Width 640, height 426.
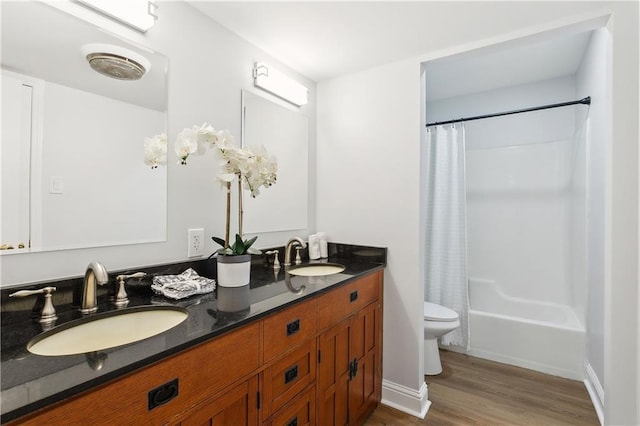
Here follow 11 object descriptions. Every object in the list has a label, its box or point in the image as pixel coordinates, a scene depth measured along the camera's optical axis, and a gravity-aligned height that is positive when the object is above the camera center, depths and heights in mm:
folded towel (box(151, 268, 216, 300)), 1245 -298
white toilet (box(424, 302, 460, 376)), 2320 -828
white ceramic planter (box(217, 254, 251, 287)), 1406 -258
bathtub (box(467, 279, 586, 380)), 2369 -950
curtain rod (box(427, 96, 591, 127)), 2249 +812
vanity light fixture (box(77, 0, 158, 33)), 1213 +795
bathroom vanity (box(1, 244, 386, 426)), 664 -427
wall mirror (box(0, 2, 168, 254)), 1023 +260
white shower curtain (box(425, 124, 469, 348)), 2764 -103
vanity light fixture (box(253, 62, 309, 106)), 1890 +820
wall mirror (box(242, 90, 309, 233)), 1896 +371
